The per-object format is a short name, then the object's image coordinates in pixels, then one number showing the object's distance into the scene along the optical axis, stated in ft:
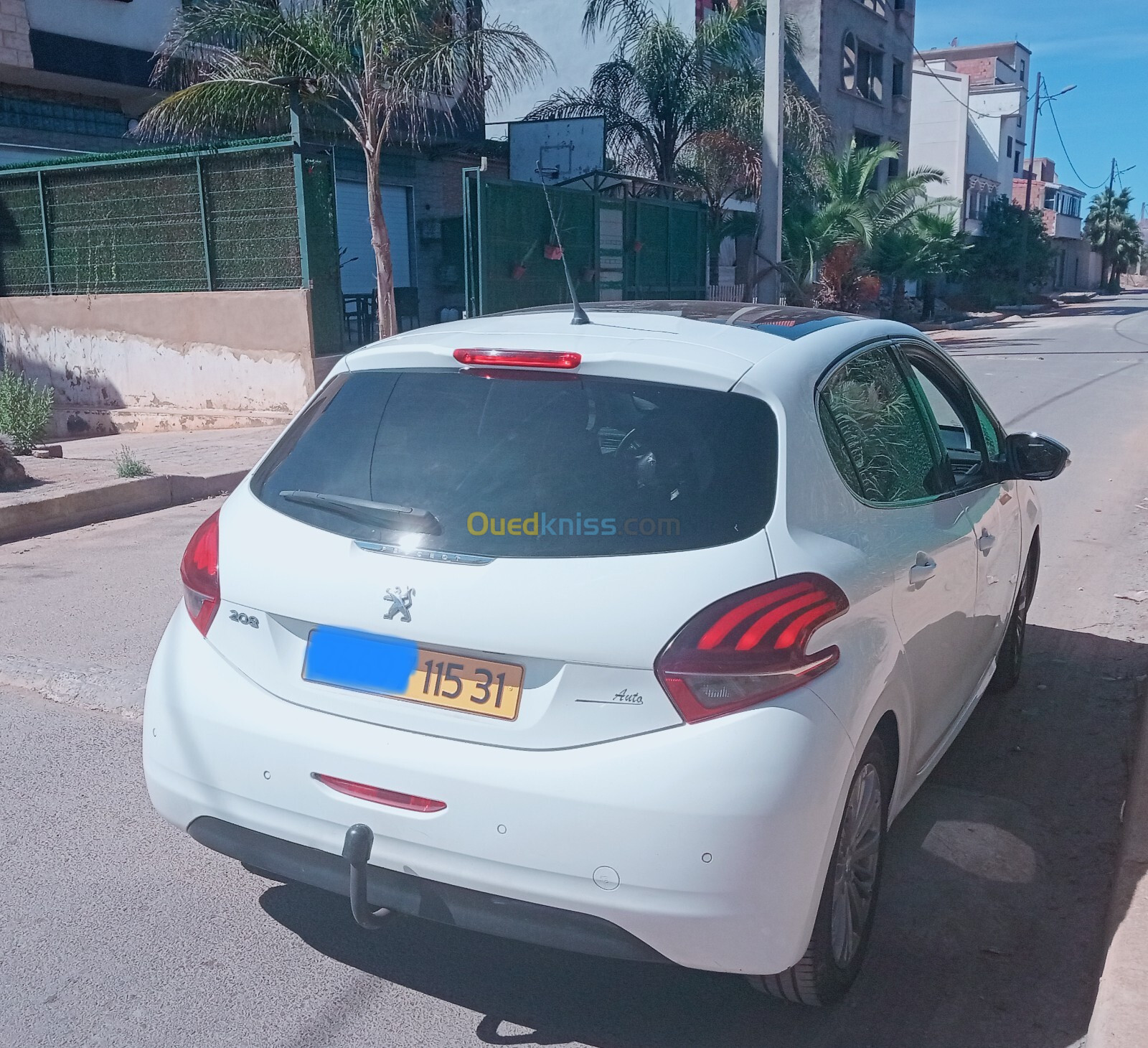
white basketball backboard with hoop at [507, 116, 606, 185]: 68.33
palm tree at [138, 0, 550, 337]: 43.88
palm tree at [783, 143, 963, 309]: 86.07
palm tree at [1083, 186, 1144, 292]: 253.44
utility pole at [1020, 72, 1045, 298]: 165.48
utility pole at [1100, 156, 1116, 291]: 253.44
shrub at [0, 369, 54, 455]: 34.45
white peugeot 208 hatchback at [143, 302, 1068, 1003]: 8.05
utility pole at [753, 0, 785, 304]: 51.49
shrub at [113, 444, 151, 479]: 30.07
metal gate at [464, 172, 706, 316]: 47.75
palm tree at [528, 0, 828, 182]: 70.79
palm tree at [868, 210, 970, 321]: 101.71
